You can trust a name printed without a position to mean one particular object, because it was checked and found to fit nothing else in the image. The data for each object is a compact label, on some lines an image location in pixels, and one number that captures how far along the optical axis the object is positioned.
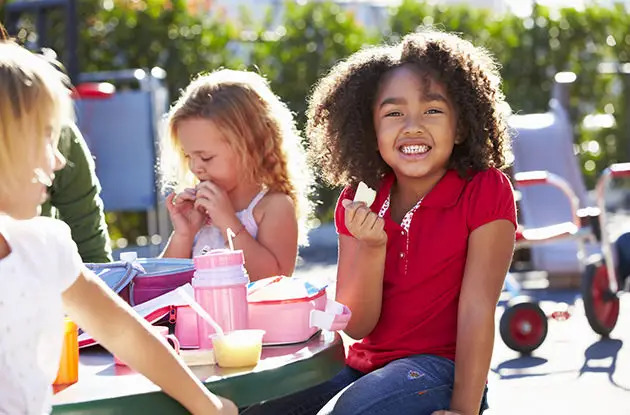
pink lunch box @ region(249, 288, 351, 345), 2.31
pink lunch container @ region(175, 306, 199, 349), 2.29
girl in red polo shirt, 2.58
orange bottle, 2.03
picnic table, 1.91
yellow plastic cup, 2.09
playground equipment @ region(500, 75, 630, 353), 5.80
